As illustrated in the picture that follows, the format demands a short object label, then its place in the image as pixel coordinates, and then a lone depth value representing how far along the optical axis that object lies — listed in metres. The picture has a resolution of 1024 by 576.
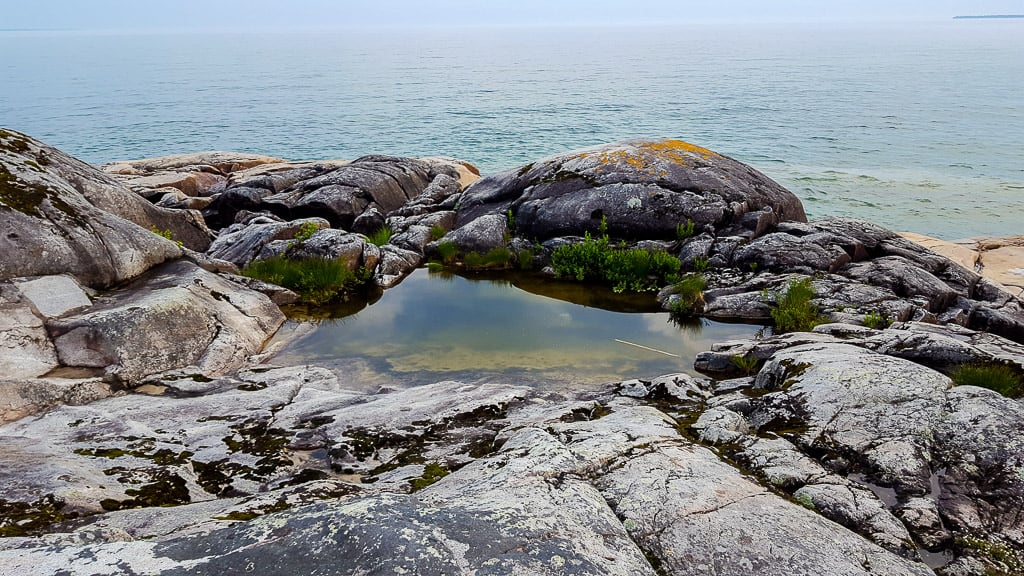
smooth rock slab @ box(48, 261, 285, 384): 8.62
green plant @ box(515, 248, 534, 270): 15.67
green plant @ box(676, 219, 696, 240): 15.45
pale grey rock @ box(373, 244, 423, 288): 14.71
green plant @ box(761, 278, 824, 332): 11.45
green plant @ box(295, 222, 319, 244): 15.32
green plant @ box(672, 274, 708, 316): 12.54
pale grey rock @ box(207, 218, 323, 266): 15.27
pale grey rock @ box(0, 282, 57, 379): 7.89
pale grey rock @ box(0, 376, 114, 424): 7.36
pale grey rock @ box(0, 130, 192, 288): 9.42
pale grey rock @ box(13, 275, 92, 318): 8.90
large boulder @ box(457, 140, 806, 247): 15.85
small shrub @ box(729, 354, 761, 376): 9.41
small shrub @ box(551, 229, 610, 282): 14.76
